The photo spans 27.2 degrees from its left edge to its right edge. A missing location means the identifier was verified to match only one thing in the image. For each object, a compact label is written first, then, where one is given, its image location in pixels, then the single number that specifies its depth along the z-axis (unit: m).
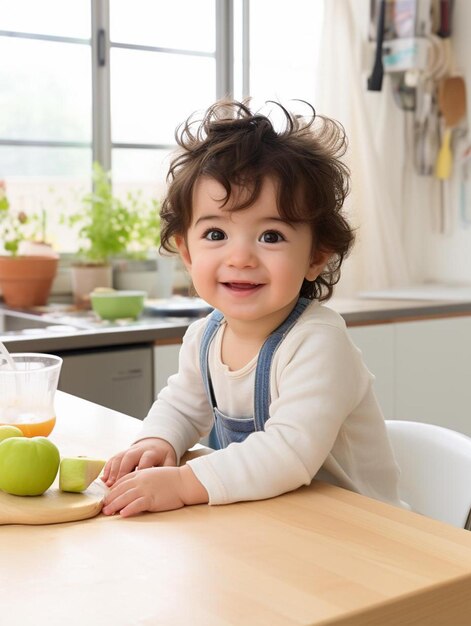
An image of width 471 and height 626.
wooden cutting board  0.93
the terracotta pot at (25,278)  2.92
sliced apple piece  1.00
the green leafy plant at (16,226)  2.94
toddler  1.02
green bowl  2.69
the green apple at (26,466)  0.97
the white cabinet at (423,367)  2.82
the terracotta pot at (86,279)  3.06
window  3.06
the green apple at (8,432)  1.08
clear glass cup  1.23
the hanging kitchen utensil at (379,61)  3.39
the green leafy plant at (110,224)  3.07
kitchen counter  2.20
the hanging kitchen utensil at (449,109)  3.52
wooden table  0.71
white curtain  3.36
